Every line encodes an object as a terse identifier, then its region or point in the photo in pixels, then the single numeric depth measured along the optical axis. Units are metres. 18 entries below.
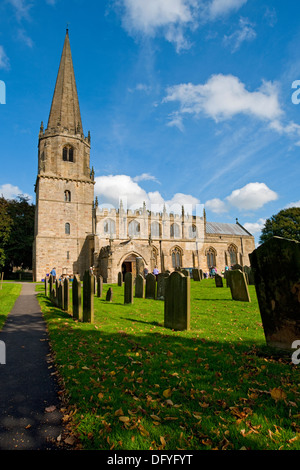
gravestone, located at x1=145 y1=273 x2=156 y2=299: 12.44
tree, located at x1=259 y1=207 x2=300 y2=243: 39.22
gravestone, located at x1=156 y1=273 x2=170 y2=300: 12.04
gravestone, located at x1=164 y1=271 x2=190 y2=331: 6.30
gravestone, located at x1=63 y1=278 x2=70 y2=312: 9.70
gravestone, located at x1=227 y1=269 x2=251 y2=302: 10.17
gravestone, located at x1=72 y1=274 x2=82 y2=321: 7.87
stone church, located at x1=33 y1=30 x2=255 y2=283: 28.64
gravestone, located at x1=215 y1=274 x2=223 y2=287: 15.41
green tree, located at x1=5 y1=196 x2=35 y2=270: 33.50
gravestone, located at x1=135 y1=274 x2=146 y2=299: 12.85
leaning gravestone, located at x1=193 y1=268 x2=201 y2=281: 20.86
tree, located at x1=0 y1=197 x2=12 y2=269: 28.79
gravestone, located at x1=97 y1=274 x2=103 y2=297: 13.93
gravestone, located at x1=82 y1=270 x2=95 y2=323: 7.27
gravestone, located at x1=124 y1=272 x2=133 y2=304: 10.58
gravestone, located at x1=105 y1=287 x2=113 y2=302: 11.91
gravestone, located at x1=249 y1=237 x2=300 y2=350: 4.12
